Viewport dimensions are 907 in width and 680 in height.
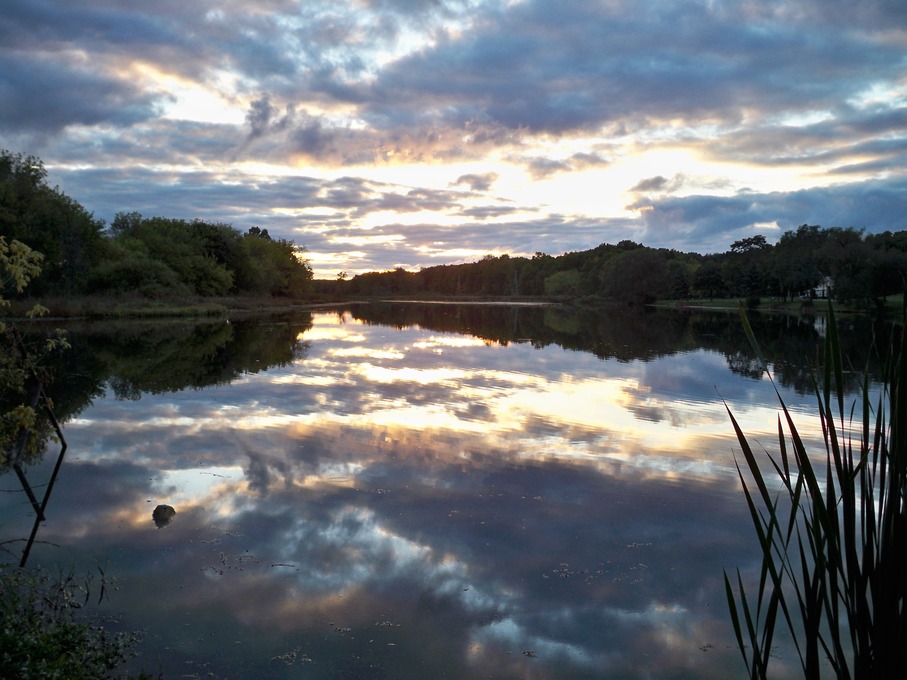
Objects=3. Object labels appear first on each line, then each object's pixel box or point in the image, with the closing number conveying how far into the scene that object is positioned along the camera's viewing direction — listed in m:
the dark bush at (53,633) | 4.25
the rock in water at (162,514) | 8.45
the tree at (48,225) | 42.59
